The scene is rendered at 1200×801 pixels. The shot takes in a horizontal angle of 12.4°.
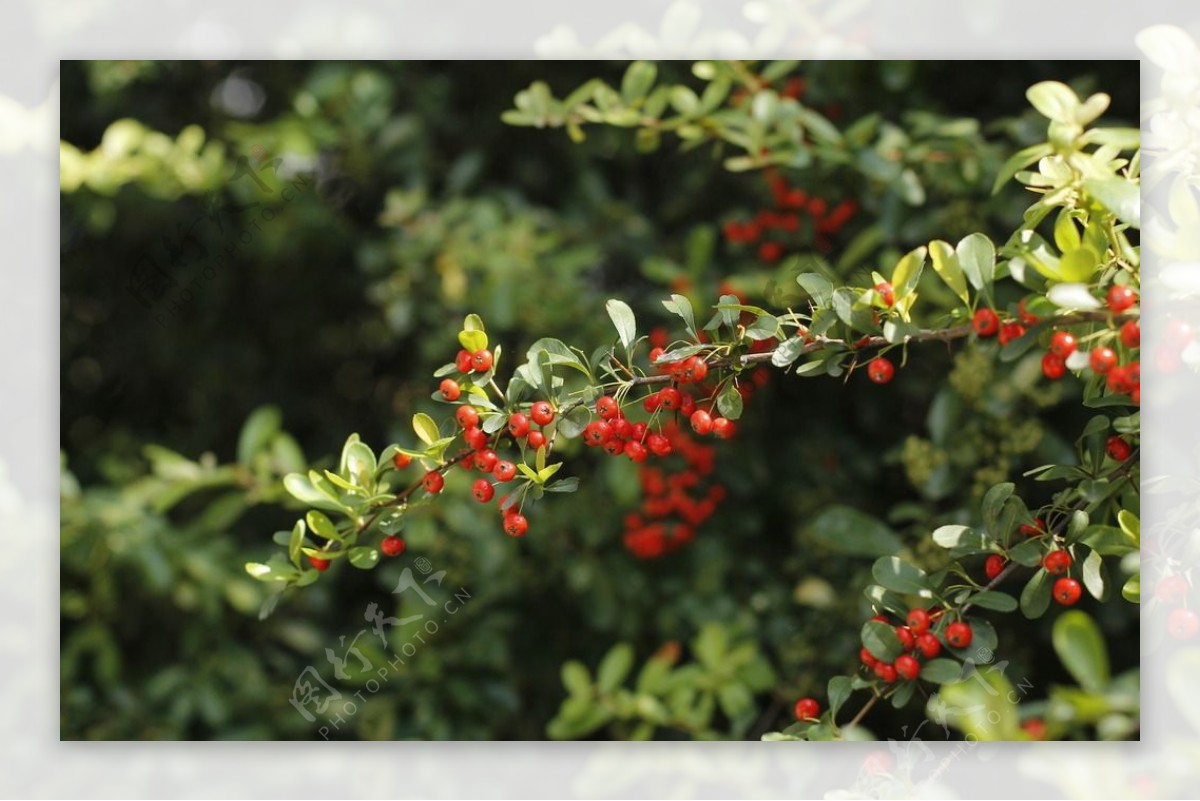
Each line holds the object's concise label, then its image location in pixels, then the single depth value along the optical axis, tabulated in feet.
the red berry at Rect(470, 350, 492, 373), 4.76
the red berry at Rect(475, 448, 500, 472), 4.76
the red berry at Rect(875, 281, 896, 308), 4.71
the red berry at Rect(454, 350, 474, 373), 4.76
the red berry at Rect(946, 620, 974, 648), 4.80
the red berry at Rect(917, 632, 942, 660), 4.80
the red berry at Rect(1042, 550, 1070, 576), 4.76
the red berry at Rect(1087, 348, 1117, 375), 4.62
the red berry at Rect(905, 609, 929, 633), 4.79
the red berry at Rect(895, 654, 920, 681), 4.81
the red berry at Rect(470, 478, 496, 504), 4.83
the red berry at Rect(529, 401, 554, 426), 4.75
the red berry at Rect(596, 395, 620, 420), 4.75
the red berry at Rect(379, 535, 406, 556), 4.85
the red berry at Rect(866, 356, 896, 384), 4.74
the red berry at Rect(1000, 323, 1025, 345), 4.71
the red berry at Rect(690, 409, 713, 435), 4.75
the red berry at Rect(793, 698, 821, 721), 4.85
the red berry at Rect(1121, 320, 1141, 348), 4.64
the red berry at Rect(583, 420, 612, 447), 4.75
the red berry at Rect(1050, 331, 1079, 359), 4.64
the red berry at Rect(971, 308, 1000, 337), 4.68
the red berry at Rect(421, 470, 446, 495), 4.80
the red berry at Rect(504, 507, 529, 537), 4.78
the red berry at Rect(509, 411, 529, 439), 4.75
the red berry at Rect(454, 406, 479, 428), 4.75
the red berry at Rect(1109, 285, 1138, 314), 4.62
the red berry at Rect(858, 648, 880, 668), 4.82
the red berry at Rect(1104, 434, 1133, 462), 4.78
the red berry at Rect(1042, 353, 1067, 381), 4.66
